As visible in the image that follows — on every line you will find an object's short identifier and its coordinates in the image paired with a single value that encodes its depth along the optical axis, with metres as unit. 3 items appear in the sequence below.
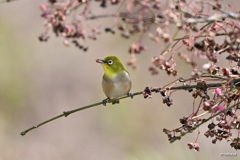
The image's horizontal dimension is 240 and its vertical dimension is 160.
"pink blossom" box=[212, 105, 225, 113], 4.09
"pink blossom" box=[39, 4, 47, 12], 5.02
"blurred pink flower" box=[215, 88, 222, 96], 3.96
